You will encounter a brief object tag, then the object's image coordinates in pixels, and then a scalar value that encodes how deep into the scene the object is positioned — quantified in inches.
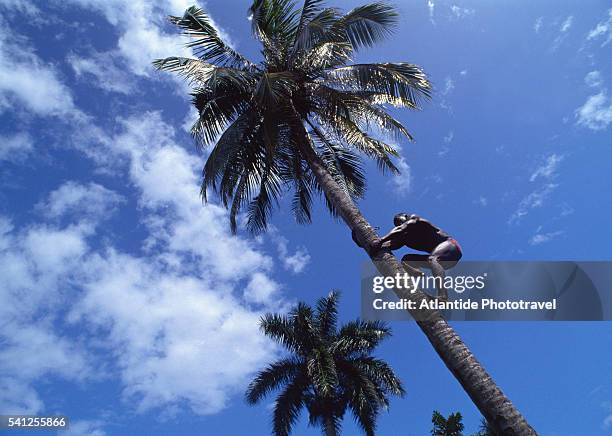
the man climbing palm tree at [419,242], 258.2
